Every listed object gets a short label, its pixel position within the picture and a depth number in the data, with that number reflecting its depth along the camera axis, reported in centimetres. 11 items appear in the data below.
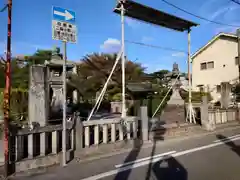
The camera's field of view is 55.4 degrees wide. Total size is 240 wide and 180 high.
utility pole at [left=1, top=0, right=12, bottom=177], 416
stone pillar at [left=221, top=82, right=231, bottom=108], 1324
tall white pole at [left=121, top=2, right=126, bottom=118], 762
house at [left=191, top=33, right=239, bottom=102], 2438
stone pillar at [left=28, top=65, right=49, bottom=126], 594
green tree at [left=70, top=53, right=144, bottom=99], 2127
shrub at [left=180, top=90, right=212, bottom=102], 2177
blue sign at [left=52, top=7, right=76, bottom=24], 475
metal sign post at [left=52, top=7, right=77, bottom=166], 473
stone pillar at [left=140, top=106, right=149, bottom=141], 678
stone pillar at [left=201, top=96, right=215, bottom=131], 946
